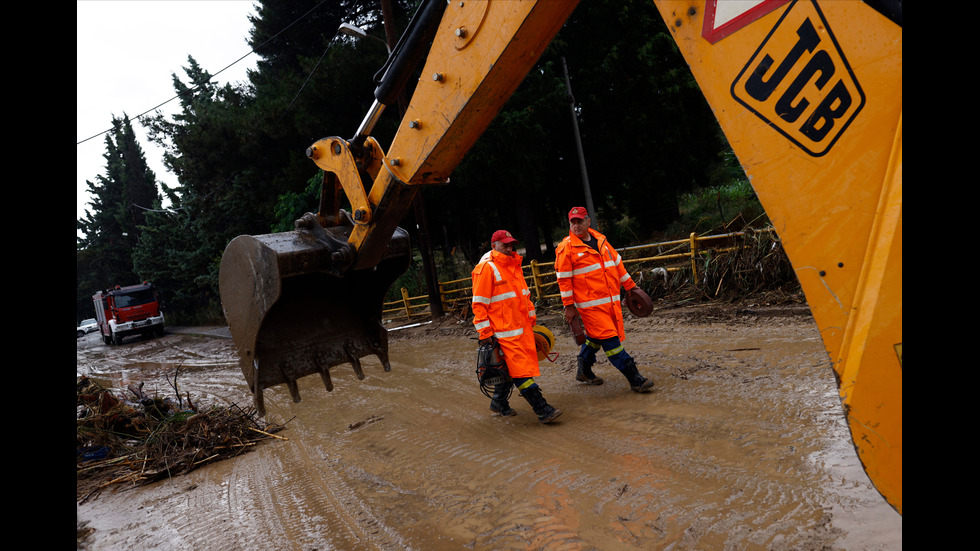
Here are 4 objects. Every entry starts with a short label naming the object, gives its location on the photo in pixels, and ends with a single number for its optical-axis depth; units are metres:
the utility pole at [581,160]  16.27
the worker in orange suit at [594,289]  5.55
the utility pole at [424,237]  12.84
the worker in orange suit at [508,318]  5.17
